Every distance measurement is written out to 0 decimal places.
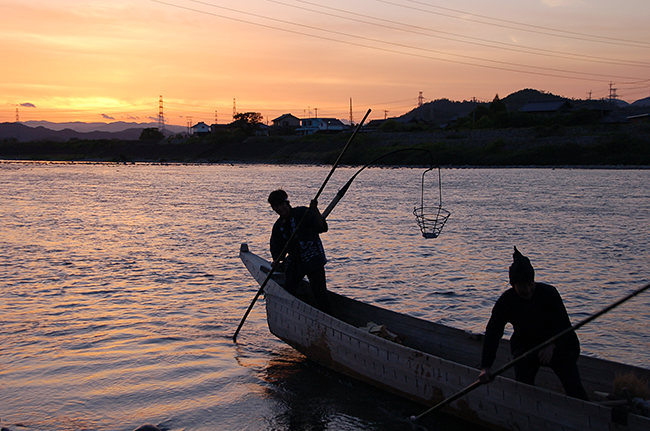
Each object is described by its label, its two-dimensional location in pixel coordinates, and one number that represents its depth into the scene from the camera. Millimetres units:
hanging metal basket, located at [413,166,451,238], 8155
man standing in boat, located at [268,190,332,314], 6491
